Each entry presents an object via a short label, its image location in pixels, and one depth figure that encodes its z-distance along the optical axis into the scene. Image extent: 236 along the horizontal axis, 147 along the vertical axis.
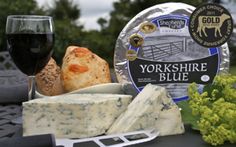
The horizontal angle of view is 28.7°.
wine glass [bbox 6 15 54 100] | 0.93
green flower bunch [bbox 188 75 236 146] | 0.72
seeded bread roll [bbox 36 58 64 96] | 1.07
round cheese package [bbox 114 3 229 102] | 1.00
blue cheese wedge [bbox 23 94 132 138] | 0.80
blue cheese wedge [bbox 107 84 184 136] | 0.80
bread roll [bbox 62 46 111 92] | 1.05
